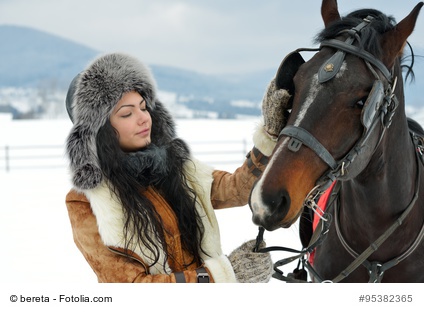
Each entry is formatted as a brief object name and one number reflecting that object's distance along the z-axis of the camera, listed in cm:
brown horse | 159
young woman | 188
